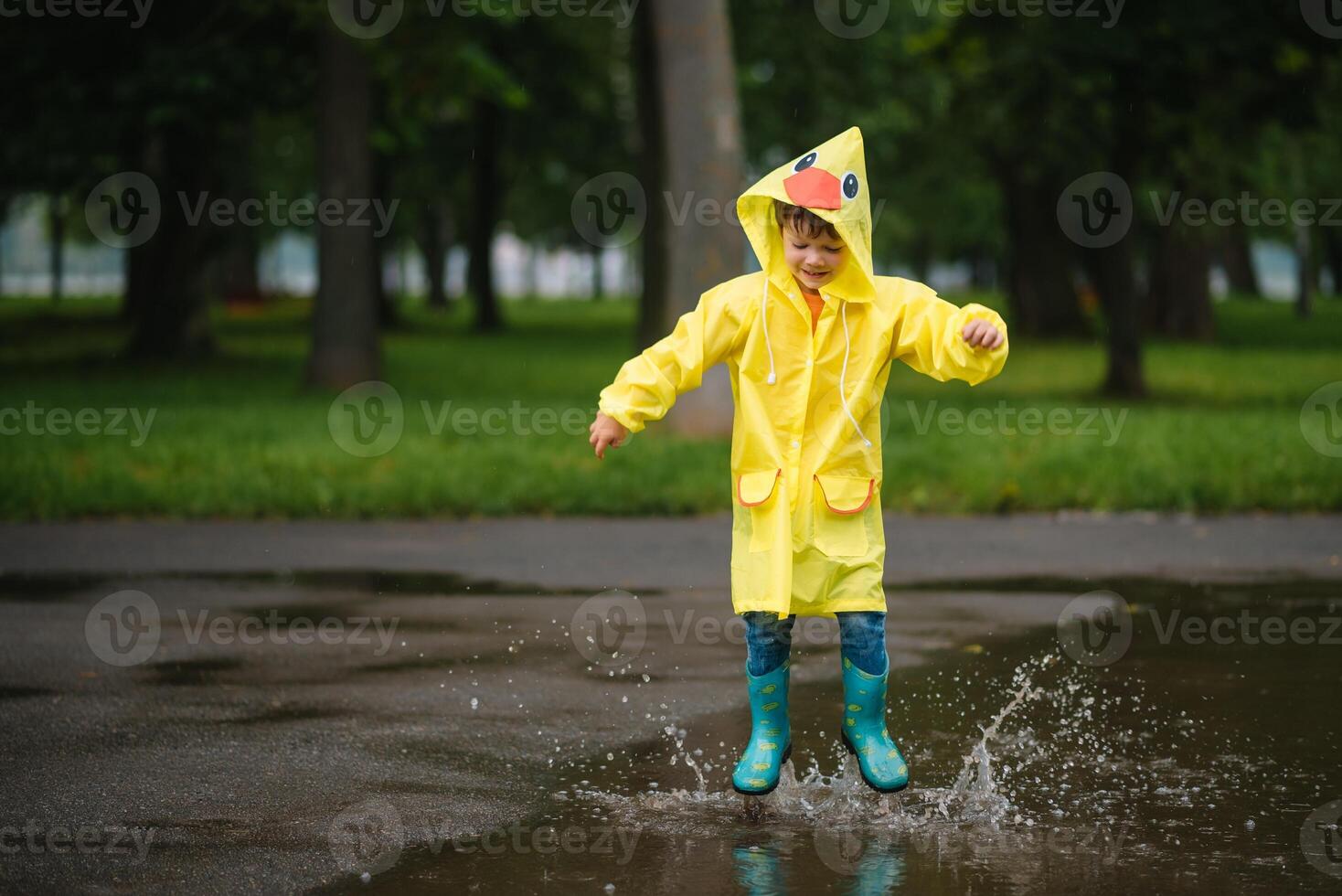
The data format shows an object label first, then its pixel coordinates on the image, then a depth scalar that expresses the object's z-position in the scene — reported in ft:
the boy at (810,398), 16.02
